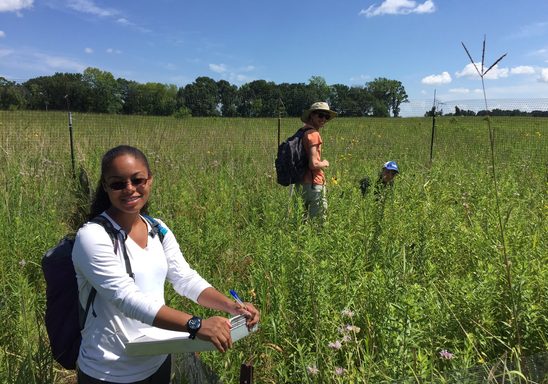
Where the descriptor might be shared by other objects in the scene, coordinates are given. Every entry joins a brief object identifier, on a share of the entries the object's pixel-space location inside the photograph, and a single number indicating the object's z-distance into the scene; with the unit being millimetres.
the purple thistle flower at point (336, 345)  1738
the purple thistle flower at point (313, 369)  1656
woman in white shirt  1330
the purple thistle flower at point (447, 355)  1693
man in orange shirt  4422
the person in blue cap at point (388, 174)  4861
